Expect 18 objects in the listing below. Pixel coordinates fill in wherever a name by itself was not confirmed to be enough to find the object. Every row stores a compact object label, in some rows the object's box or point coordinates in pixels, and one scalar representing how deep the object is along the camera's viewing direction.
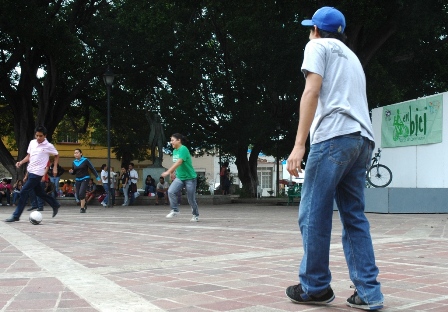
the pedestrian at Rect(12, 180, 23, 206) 27.08
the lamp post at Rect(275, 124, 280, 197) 32.22
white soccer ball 11.78
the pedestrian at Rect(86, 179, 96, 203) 25.47
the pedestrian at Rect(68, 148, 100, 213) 16.78
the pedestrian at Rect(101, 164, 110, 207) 26.25
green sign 16.94
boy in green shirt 13.17
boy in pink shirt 12.48
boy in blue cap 4.05
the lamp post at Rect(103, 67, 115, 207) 24.97
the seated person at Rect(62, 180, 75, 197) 35.88
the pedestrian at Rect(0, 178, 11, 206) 29.25
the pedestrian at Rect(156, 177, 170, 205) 27.88
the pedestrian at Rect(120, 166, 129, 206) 27.14
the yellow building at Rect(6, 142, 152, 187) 62.93
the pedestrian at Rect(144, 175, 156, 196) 29.83
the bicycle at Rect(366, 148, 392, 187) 18.82
